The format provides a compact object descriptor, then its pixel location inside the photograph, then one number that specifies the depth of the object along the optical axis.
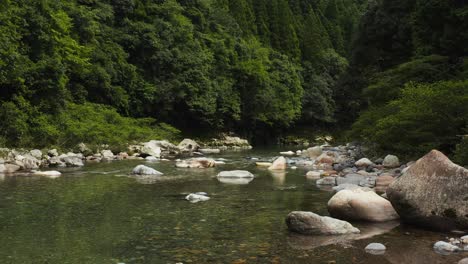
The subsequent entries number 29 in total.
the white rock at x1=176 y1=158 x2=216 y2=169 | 20.82
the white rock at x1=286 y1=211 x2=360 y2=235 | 8.53
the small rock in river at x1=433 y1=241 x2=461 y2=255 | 7.34
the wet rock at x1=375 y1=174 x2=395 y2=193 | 13.37
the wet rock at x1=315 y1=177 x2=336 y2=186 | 14.88
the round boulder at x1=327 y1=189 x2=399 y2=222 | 9.53
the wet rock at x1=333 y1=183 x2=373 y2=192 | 12.49
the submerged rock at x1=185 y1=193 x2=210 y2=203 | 11.91
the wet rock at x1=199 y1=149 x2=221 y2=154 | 33.53
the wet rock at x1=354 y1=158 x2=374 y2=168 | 19.10
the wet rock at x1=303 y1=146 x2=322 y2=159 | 28.21
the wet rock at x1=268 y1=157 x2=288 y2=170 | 20.16
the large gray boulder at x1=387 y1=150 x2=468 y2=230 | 8.60
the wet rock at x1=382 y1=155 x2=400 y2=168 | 18.41
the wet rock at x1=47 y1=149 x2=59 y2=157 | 22.00
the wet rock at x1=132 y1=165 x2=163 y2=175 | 17.67
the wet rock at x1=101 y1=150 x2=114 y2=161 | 24.87
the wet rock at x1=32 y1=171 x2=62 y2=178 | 16.61
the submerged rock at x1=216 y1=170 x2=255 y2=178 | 16.70
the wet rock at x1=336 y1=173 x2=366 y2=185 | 14.67
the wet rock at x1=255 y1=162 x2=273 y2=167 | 21.59
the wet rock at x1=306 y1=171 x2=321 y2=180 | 16.84
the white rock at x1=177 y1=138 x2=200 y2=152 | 33.88
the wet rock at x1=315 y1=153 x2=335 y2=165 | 22.59
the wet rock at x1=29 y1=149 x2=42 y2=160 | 20.58
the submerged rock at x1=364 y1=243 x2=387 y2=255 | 7.40
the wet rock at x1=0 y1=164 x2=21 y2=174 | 17.40
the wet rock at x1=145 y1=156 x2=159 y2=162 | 24.55
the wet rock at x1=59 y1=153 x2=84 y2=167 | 20.55
